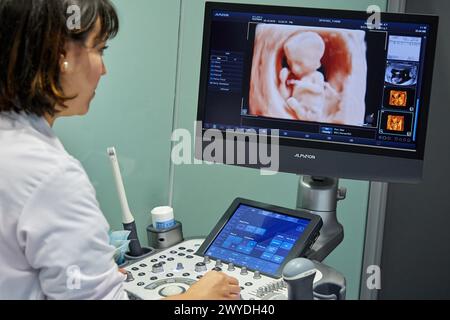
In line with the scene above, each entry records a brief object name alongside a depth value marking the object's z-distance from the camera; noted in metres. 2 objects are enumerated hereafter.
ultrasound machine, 2.33
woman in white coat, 1.92
